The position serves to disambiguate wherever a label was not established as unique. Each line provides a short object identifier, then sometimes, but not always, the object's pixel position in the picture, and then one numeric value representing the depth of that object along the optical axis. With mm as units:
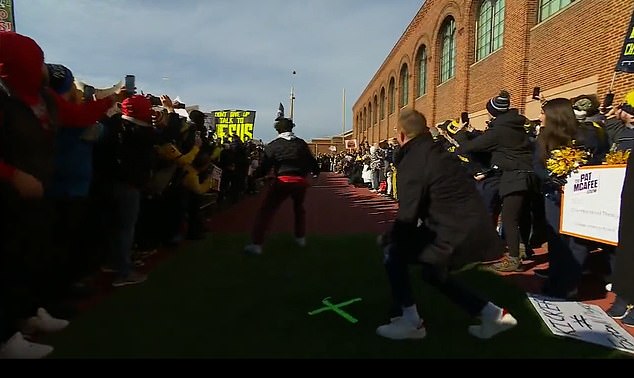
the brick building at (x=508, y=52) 9891
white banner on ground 3180
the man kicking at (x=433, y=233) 3006
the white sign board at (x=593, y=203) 3848
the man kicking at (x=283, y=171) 6125
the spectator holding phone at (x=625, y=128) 4062
